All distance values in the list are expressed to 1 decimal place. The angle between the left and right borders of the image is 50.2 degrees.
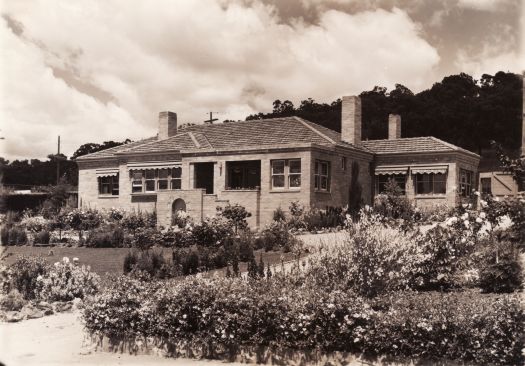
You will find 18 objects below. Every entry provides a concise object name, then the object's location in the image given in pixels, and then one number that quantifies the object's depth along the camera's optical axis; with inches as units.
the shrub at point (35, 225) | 1092.5
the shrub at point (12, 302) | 442.9
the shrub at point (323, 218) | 967.6
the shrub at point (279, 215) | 1058.7
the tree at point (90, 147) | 3339.1
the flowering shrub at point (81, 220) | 1115.3
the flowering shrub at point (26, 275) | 490.6
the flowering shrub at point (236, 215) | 946.6
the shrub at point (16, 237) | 946.7
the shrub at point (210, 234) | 771.4
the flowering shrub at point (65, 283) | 474.9
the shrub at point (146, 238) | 777.3
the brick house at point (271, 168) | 1116.5
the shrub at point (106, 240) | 881.5
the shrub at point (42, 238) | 941.8
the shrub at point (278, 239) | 729.6
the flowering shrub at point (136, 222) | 1074.3
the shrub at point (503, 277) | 392.8
